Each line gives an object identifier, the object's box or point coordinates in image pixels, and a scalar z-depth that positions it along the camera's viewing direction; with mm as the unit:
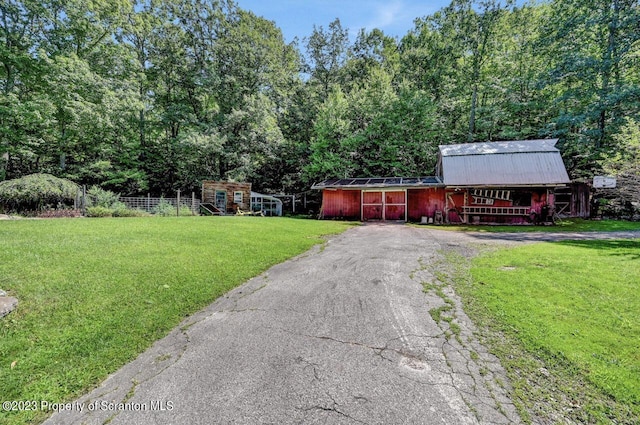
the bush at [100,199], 14412
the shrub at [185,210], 16745
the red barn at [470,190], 15797
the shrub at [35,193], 12258
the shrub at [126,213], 13930
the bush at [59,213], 12430
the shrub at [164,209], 15934
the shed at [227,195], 21062
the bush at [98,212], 13133
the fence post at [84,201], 13378
